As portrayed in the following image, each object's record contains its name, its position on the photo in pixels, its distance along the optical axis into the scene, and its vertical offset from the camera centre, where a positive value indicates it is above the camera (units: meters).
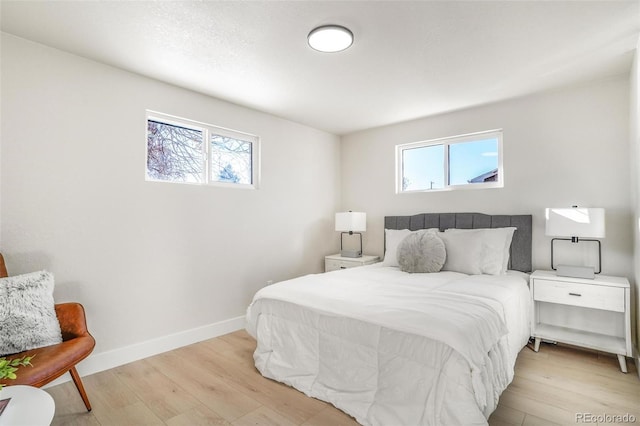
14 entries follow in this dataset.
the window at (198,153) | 3.12 +0.67
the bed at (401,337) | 1.64 -0.74
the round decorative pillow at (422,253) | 3.18 -0.38
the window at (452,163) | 3.71 +0.64
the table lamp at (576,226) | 2.67 -0.10
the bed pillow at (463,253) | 3.10 -0.38
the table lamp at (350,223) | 4.30 -0.10
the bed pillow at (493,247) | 3.06 -0.31
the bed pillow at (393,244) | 3.62 -0.33
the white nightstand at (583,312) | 2.54 -0.92
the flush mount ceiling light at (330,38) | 2.17 +1.23
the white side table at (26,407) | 1.20 -0.75
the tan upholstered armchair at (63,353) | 1.69 -0.78
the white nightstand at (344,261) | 4.20 -0.61
